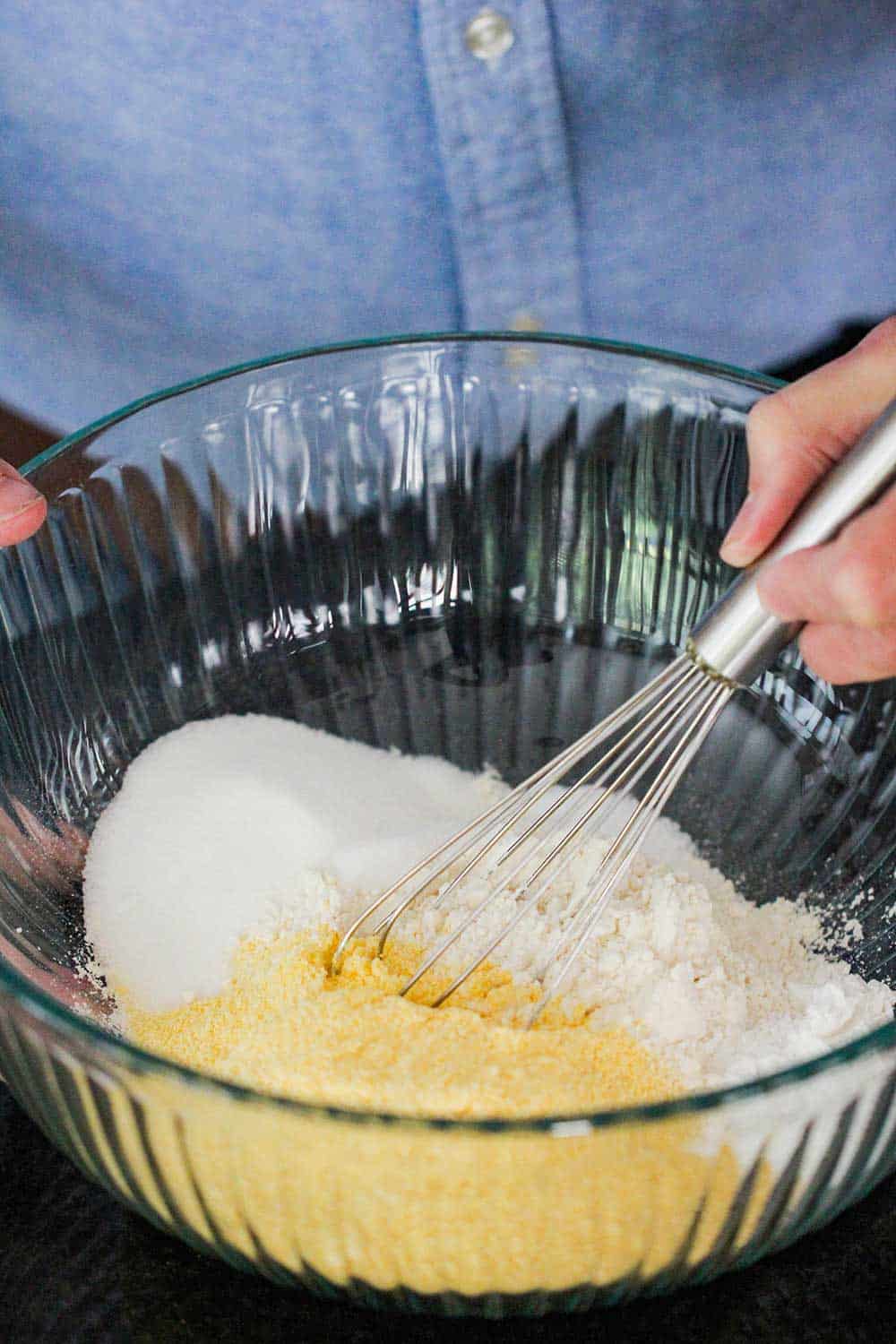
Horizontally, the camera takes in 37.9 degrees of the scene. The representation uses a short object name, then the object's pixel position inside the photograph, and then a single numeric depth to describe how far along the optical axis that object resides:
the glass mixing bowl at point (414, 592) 0.67
